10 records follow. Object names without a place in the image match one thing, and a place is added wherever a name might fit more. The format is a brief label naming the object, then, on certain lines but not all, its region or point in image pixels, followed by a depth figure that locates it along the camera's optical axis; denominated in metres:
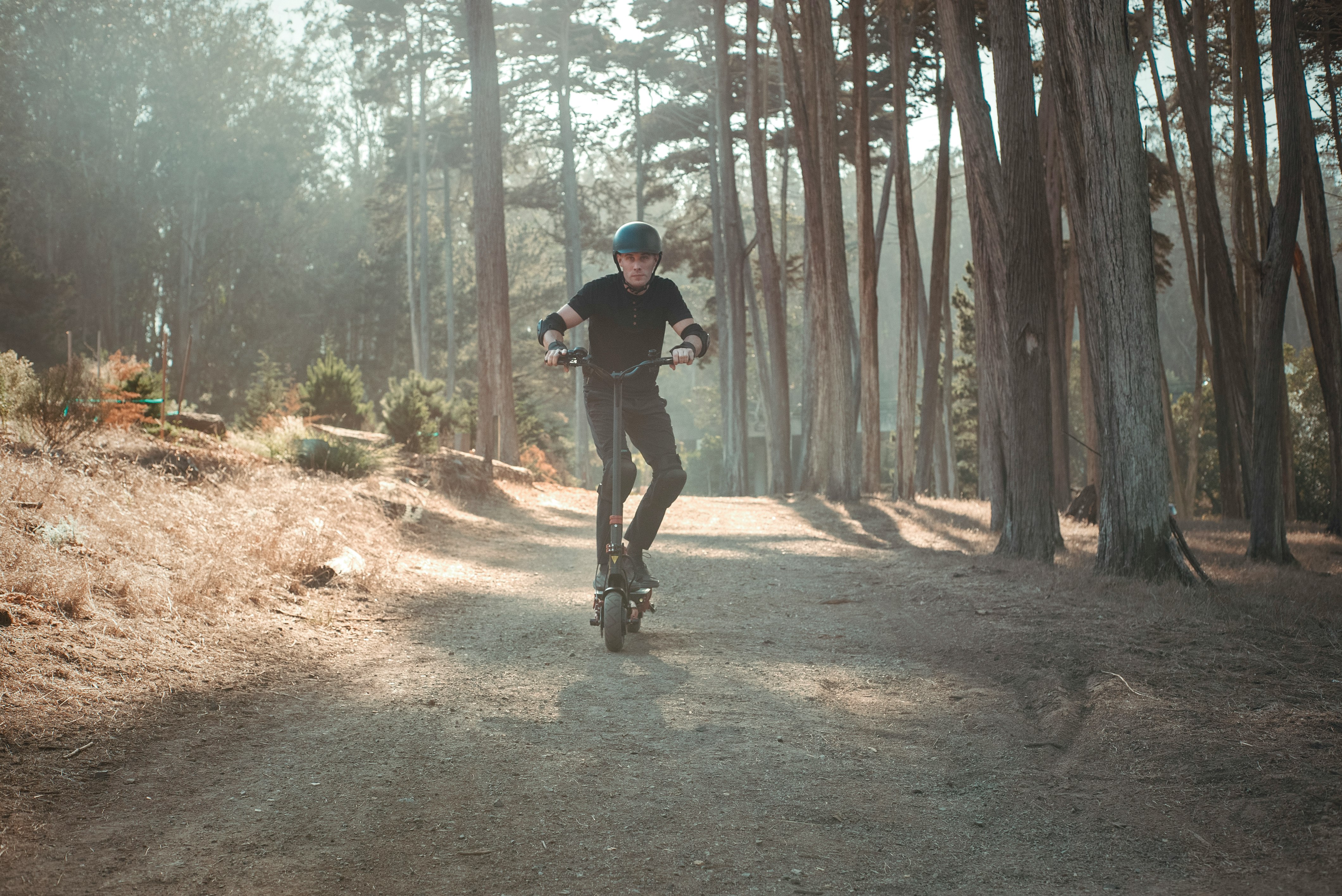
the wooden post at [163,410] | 9.64
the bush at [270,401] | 16.69
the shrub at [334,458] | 11.18
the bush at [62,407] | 8.01
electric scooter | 5.18
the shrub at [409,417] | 15.38
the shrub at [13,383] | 8.27
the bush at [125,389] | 9.48
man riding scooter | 5.35
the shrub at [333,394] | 19.27
